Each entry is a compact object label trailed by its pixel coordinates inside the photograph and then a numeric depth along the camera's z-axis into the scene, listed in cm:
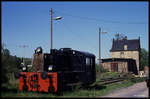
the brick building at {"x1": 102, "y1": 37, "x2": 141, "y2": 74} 5559
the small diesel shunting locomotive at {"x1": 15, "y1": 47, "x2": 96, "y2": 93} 1175
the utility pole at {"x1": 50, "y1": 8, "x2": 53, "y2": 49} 1749
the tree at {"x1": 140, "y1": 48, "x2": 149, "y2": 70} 10492
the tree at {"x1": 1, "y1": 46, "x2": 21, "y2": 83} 1015
